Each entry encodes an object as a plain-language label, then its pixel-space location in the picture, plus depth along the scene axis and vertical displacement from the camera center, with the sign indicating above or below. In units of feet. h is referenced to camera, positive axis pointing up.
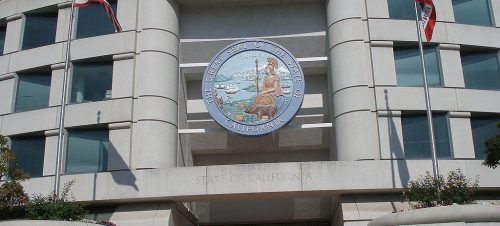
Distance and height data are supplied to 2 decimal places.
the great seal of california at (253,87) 87.40 +20.76
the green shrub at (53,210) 68.49 +1.78
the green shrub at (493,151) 65.41 +7.25
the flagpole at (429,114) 69.37 +12.82
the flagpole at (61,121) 74.20 +13.80
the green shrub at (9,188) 69.46 +4.56
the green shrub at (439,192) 64.85 +2.77
